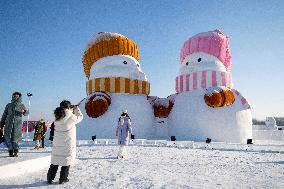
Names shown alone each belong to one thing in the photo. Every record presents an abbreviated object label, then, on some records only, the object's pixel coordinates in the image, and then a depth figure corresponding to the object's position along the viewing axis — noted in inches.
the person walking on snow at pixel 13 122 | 272.8
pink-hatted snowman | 652.1
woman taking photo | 195.9
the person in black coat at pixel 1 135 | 277.6
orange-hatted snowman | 663.8
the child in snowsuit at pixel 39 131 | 456.5
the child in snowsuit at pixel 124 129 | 366.6
